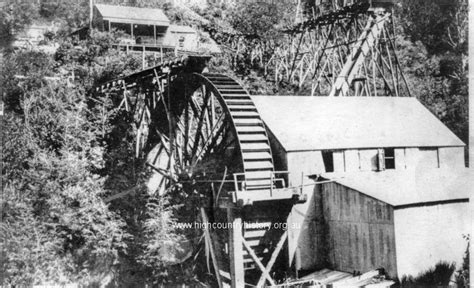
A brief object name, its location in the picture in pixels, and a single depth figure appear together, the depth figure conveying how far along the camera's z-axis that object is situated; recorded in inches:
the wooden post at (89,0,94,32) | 1368.0
